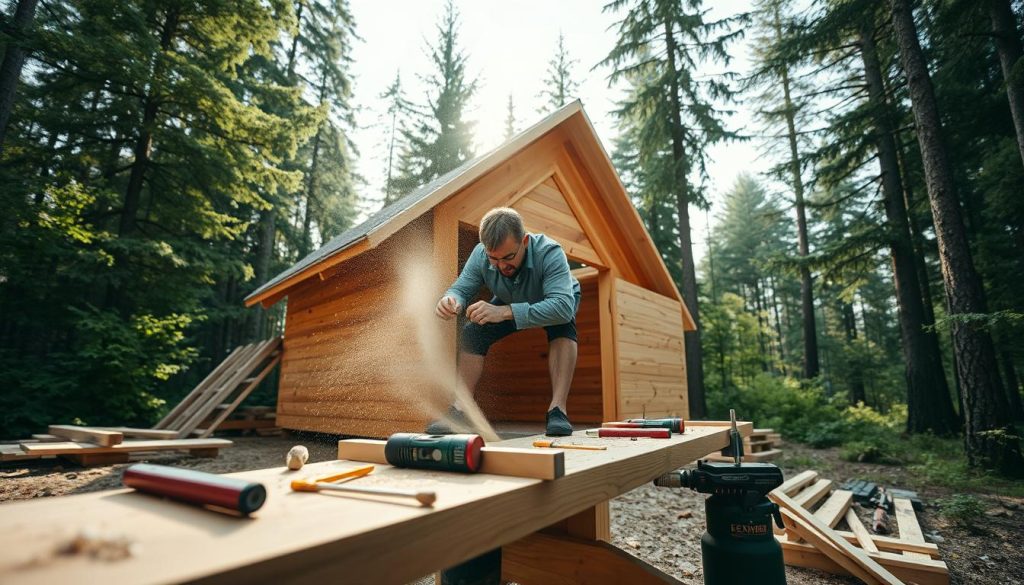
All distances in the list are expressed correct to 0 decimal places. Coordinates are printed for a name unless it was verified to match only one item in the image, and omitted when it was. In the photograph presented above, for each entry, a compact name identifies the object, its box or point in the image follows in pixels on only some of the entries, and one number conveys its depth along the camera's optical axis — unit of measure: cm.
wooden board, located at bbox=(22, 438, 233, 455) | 450
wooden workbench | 46
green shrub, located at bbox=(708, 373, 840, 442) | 1162
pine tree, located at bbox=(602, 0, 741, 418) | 1203
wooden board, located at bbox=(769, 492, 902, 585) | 275
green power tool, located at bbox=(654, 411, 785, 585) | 174
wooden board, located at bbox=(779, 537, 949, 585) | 276
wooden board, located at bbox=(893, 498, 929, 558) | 343
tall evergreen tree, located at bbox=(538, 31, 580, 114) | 1861
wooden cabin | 420
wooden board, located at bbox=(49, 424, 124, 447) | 468
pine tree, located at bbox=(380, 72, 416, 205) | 2066
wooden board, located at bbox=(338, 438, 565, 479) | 95
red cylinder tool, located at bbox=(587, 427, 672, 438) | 187
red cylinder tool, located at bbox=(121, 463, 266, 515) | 65
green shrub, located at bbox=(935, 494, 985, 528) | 404
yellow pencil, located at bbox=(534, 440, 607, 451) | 154
